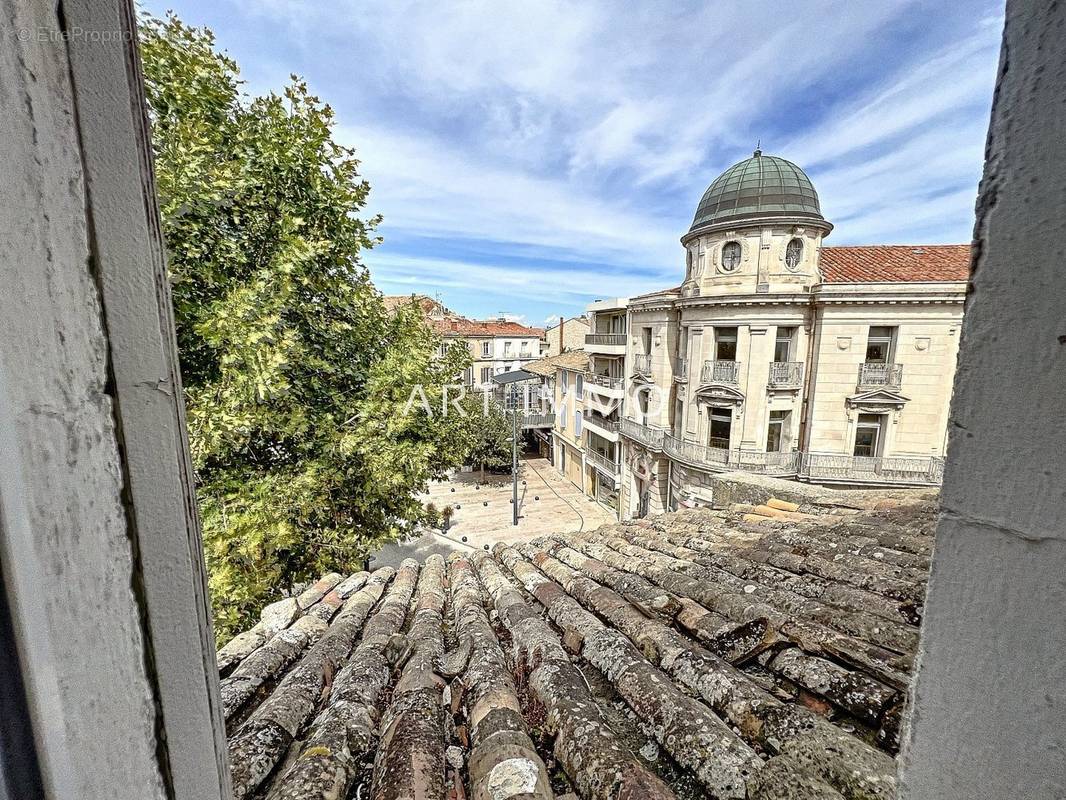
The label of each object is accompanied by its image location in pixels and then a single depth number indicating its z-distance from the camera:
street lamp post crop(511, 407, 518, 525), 16.94
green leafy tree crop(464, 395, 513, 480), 23.03
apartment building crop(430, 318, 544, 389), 36.44
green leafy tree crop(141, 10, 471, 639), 4.76
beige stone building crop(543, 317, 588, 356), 33.75
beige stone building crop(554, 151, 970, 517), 13.98
